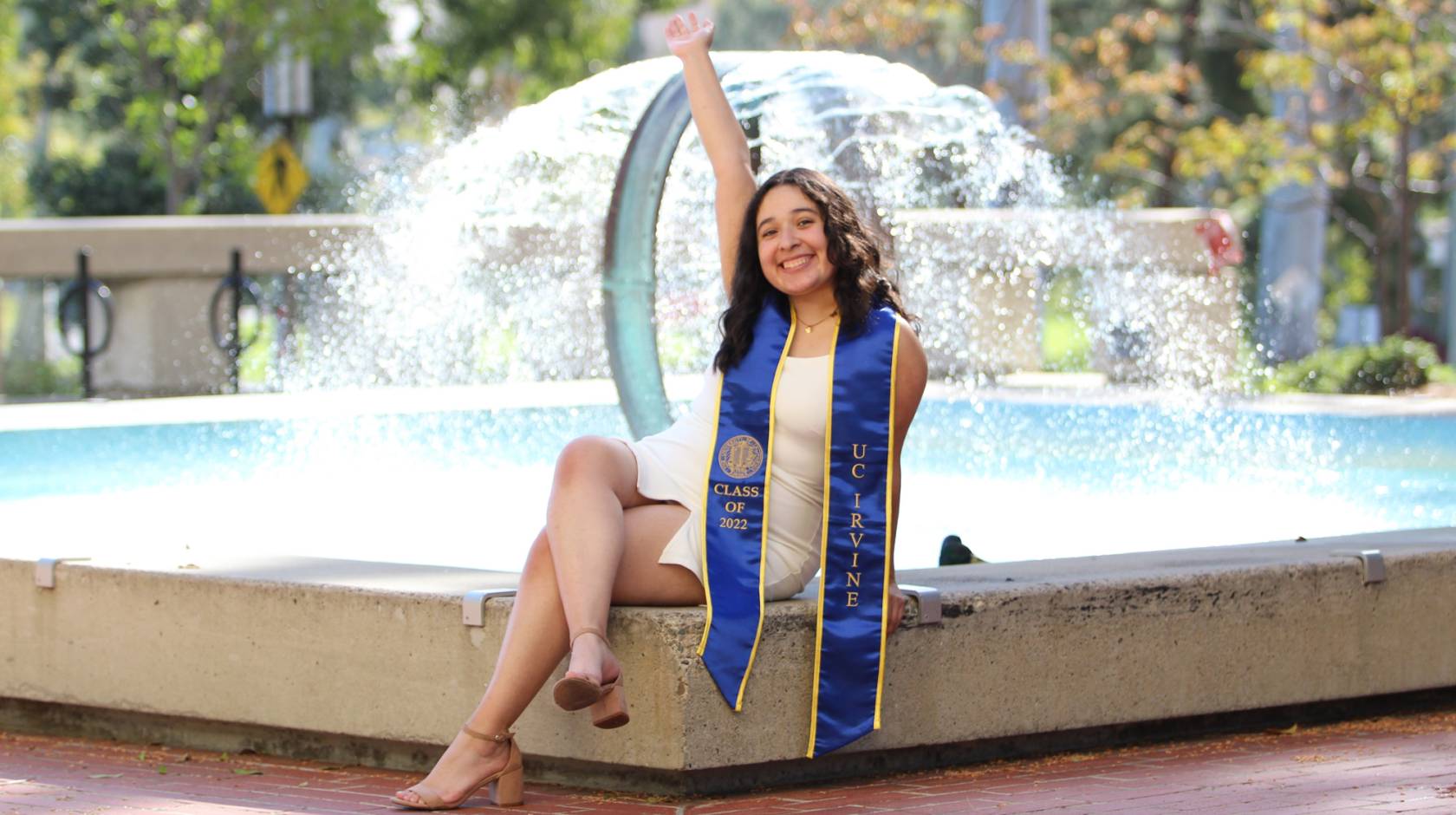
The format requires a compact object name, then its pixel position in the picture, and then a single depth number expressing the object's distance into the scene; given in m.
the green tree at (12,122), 33.06
